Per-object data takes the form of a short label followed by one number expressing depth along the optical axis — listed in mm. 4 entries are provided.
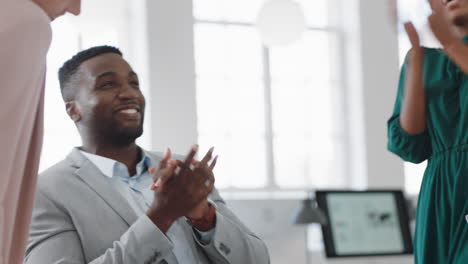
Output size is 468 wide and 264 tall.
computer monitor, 7932
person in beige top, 2304
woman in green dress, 3922
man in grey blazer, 4513
